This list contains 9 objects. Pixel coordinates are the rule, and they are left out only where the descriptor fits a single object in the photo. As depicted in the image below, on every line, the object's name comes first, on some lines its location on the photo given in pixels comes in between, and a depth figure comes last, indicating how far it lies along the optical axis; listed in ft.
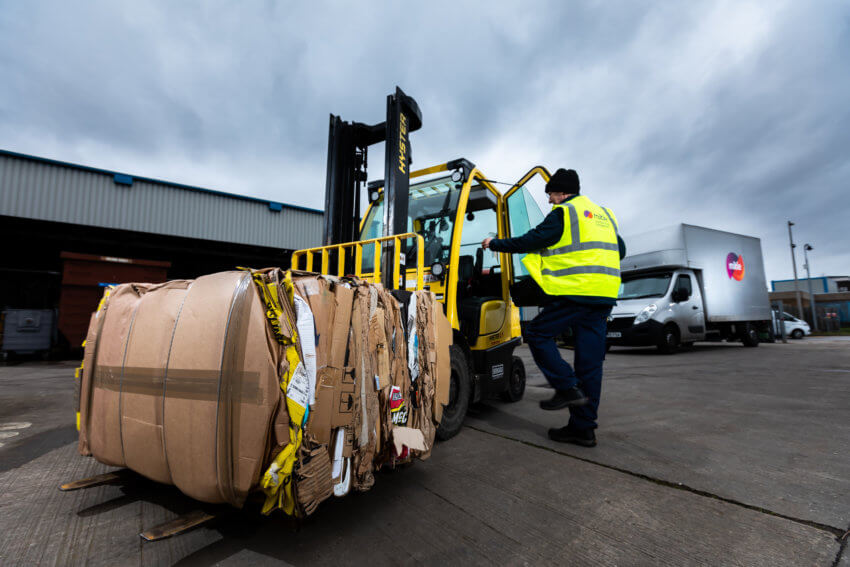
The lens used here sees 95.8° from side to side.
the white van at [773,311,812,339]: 62.75
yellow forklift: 10.19
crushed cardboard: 4.47
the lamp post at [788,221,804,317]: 81.97
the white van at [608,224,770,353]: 28.71
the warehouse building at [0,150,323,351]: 31.63
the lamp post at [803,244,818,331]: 83.82
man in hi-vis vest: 8.89
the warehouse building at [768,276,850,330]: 85.25
